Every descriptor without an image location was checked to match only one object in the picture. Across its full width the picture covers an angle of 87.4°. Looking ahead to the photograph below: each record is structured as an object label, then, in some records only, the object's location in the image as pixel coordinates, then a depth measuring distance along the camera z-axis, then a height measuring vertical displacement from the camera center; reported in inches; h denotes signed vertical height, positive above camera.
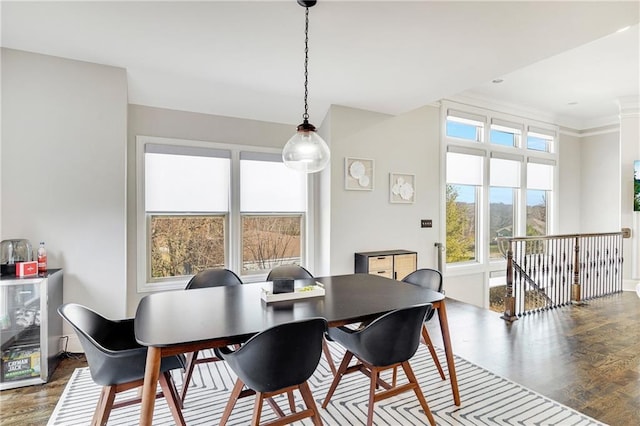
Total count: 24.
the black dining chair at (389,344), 74.9 -30.9
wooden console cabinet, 173.0 -27.3
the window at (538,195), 255.0 +13.0
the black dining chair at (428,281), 104.0 -24.3
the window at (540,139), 254.7 +57.2
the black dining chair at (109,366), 67.3 -32.7
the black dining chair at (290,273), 121.6 -22.9
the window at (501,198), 235.6 +9.7
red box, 106.0 -18.6
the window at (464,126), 217.3 +57.6
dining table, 62.5 -23.7
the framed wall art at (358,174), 178.4 +20.4
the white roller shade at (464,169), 219.5 +28.8
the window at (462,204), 219.9 +5.2
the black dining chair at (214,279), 114.2 -23.9
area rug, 86.0 -53.7
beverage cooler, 102.7 -37.9
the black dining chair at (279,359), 64.0 -29.3
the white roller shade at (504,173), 235.6 +28.0
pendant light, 93.6 +17.6
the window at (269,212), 169.8 -0.4
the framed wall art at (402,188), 193.9 +14.1
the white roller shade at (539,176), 254.4 +27.7
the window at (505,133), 234.5 +57.3
